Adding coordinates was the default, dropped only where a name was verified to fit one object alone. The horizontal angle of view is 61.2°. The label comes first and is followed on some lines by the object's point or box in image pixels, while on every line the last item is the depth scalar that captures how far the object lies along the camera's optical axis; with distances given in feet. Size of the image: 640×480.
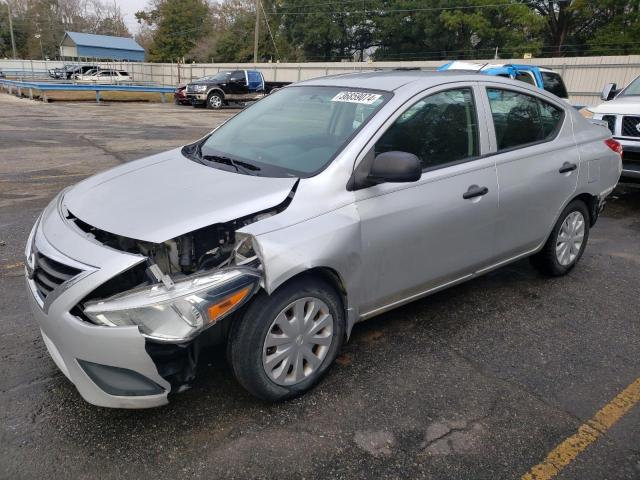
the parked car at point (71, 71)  135.05
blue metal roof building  143.23
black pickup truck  80.43
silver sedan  7.98
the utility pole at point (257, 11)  136.71
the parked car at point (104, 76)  124.57
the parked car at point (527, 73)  35.91
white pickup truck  23.35
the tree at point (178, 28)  223.51
